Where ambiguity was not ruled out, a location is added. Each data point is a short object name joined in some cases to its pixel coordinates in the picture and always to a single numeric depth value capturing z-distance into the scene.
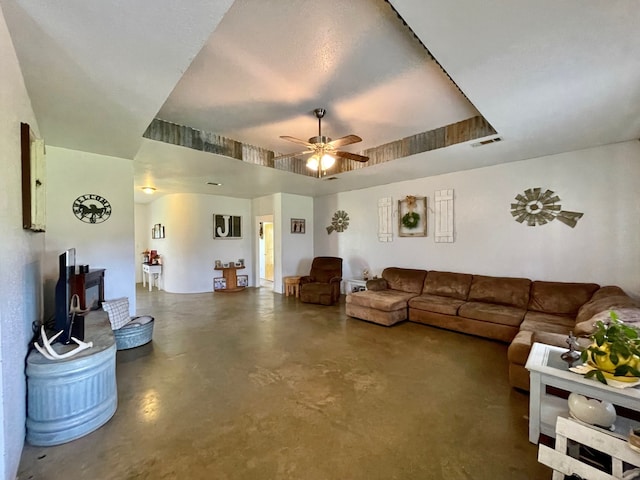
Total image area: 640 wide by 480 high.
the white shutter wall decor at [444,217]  5.05
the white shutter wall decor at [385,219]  5.96
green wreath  5.48
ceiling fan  3.01
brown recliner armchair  5.84
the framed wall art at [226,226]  7.51
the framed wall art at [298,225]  7.28
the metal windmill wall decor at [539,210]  3.93
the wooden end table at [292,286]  6.63
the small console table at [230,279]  7.47
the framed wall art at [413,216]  5.43
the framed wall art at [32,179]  1.87
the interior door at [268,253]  9.41
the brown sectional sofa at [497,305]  2.55
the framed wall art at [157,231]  7.70
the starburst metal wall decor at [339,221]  6.91
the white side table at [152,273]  7.52
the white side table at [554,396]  1.48
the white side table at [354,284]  6.07
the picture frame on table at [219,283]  7.45
